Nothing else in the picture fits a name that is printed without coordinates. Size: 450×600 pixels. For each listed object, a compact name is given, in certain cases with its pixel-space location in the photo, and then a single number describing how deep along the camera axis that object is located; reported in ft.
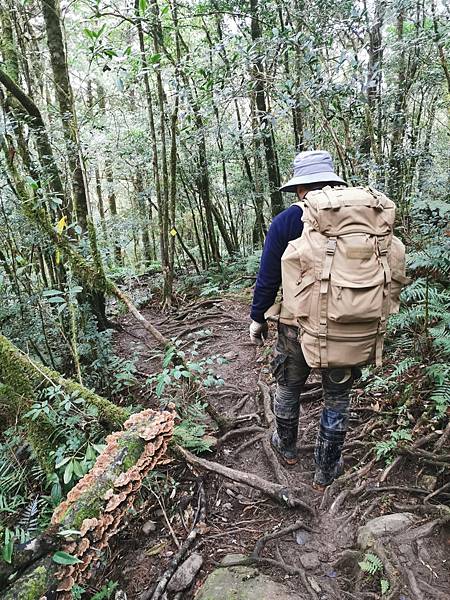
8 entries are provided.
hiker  8.76
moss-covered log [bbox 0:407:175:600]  7.39
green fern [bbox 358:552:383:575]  7.61
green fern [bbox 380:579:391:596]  7.18
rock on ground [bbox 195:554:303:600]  7.80
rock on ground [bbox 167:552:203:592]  8.58
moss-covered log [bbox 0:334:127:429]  11.47
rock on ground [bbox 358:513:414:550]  8.33
